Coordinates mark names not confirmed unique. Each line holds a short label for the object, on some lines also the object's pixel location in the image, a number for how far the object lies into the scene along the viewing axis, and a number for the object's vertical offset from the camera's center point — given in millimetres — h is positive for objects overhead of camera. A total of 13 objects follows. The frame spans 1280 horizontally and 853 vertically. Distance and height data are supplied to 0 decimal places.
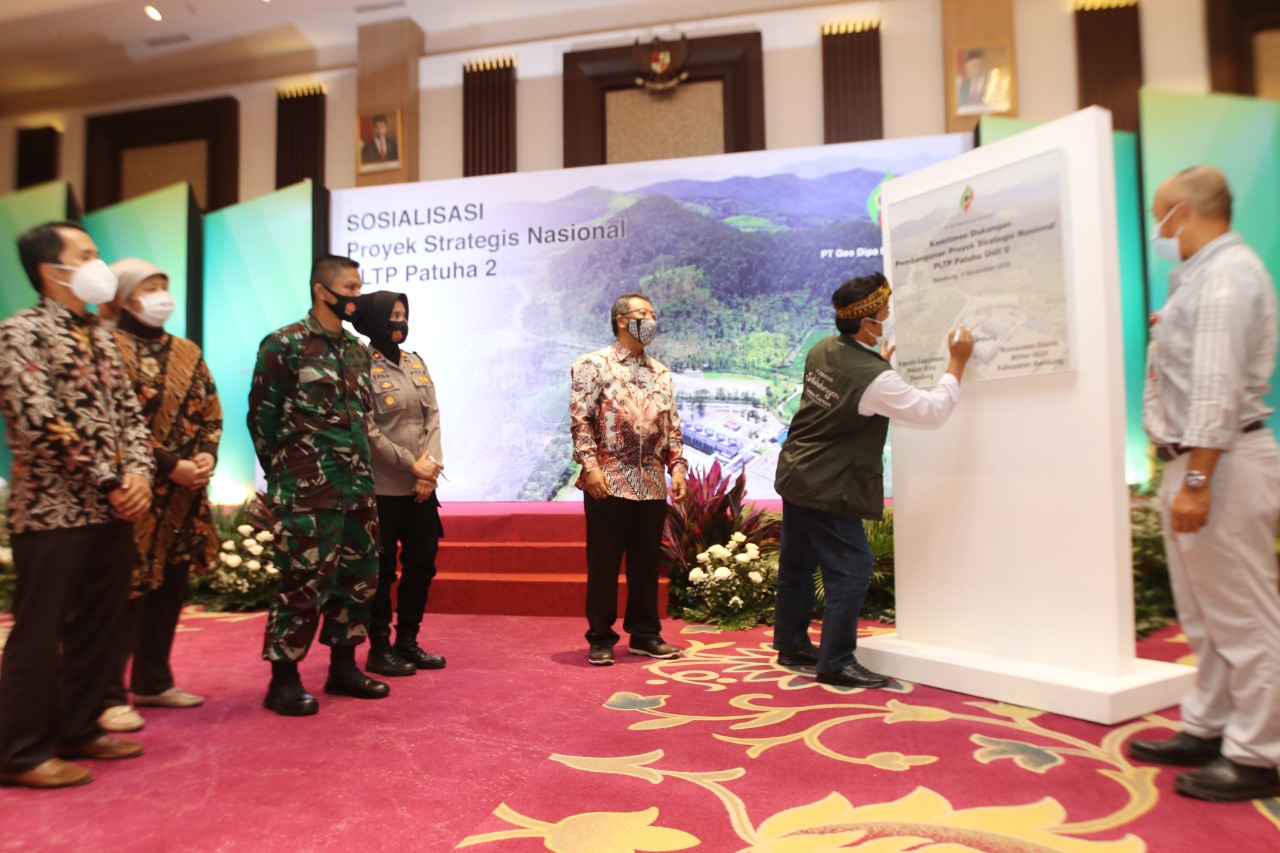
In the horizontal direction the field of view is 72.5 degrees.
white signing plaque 2789 +647
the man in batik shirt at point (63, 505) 2076 -83
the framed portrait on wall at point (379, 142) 7879 +2950
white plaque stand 2637 -207
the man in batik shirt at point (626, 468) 3436 -12
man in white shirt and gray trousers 1907 -42
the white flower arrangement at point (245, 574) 5156 -625
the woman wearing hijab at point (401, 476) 3264 -33
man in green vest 2939 +66
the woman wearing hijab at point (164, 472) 2803 -7
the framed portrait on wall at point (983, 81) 6852 +2998
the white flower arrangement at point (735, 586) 4363 -619
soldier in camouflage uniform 2760 -44
